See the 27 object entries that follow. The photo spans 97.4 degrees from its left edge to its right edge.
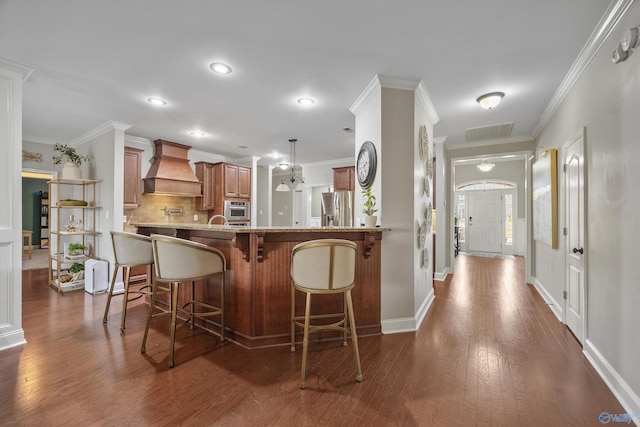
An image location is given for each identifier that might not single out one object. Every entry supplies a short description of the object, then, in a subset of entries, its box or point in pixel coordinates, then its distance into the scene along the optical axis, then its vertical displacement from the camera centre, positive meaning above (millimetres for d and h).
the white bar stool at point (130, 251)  2840 -369
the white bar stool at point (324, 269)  1995 -394
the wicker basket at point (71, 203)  4328 +189
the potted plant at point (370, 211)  2816 +33
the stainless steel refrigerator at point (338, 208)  4070 +91
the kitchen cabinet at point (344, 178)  6020 +781
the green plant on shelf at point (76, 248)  4539 -536
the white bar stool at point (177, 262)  2238 -379
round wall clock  3000 +559
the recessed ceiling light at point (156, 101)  3393 +1394
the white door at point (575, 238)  2504 -243
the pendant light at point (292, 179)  5502 +1130
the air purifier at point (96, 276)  4129 -908
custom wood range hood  4961 +761
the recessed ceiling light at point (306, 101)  3402 +1394
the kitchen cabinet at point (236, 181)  5908 +723
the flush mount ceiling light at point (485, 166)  6898 +1174
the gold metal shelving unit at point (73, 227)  4340 -209
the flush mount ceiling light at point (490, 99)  3195 +1321
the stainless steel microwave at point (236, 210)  5871 +96
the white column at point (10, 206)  2447 +84
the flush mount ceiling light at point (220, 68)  2602 +1390
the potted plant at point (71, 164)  4355 +811
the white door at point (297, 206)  7887 +236
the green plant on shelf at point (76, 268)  4473 -848
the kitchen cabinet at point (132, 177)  4688 +636
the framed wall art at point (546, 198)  3396 +199
